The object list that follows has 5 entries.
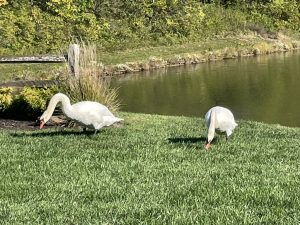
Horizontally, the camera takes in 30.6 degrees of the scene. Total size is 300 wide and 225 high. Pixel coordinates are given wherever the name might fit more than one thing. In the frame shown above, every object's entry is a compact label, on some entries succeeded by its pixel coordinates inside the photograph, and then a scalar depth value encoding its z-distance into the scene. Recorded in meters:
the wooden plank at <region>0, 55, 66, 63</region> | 15.34
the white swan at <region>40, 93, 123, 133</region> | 10.48
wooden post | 14.90
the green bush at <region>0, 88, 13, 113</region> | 15.87
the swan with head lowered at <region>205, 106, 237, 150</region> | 10.03
